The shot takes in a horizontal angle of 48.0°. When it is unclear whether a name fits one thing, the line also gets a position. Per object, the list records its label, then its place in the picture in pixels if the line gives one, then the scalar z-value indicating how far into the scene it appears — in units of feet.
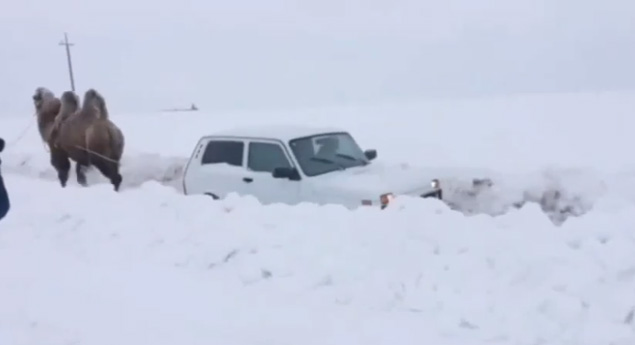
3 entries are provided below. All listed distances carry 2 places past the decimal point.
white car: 29.48
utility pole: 139.85
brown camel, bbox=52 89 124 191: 46.29
